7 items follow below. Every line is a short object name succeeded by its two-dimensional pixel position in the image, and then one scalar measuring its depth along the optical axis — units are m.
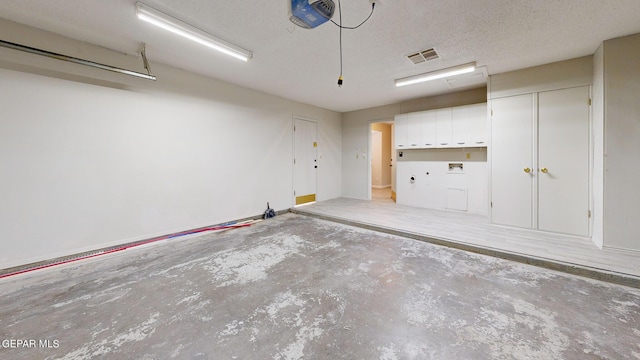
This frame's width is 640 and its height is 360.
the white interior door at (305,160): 5.75
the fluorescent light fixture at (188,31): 2.30
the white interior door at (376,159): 8.86
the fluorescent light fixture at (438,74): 3.67
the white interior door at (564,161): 3.36
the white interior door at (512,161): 3.74
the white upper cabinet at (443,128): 4.67
